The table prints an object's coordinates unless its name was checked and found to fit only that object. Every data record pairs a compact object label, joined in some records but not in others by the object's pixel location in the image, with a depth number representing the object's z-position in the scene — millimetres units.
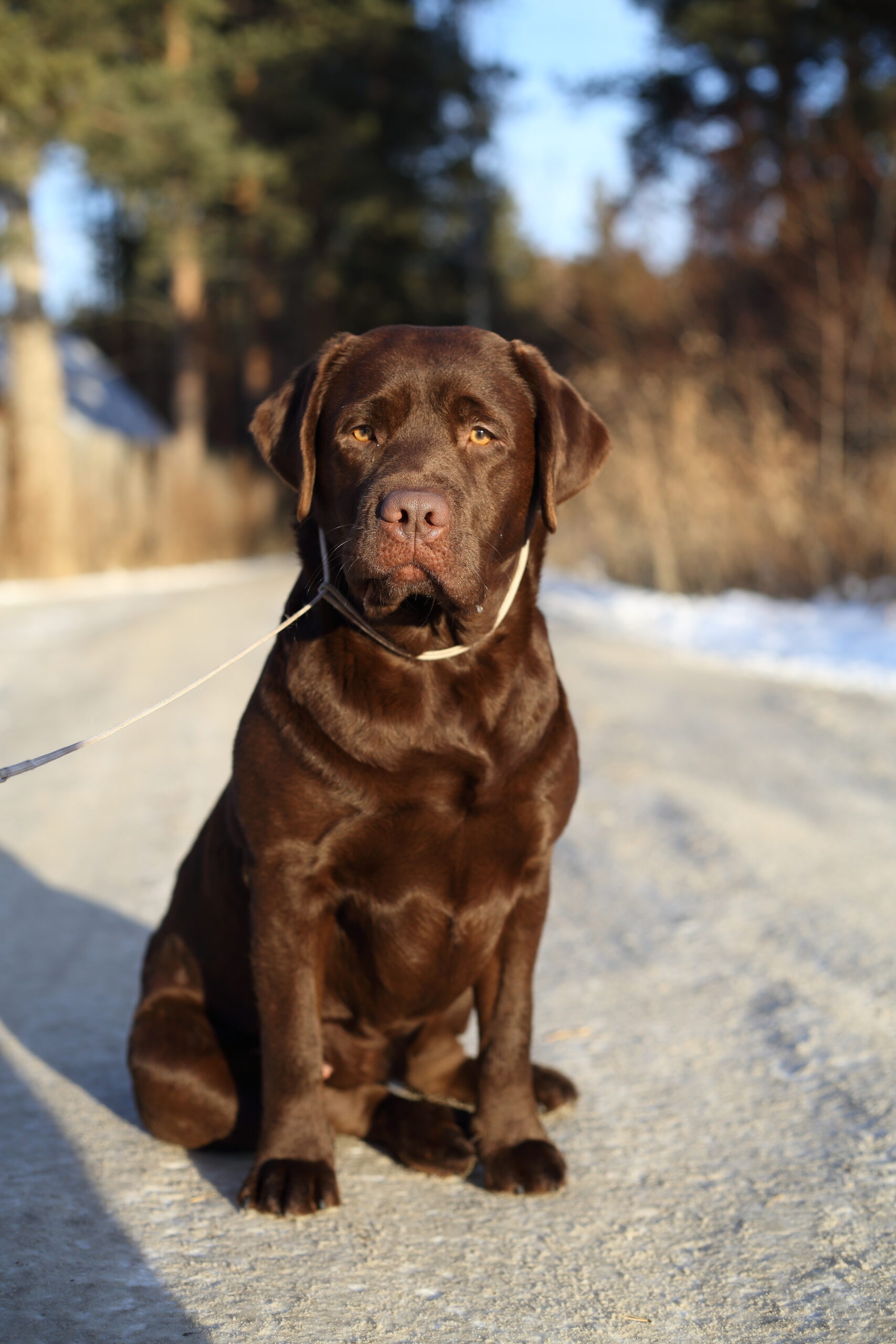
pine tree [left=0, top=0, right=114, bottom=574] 14289
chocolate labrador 2455
